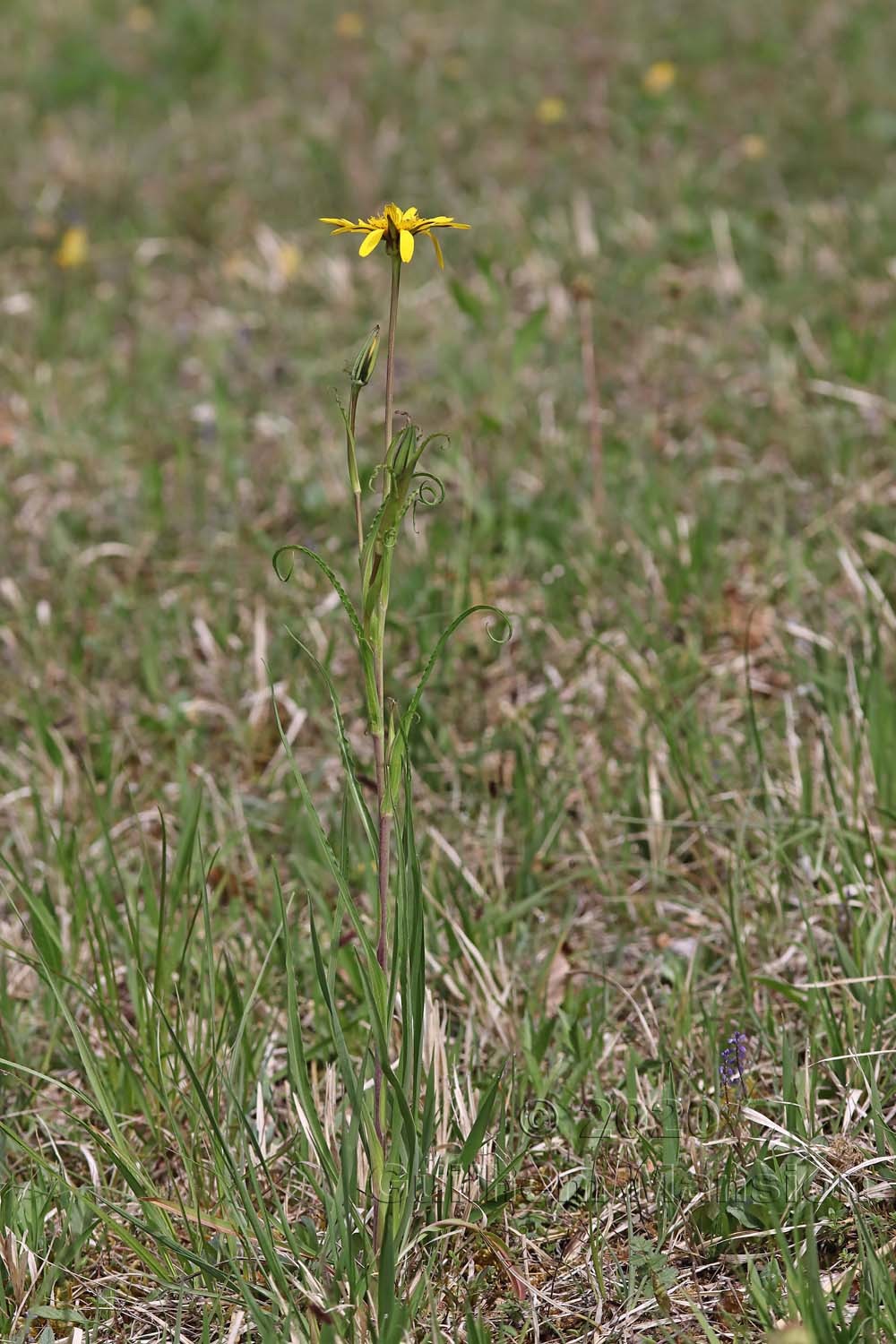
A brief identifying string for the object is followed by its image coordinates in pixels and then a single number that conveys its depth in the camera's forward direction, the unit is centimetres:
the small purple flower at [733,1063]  341
